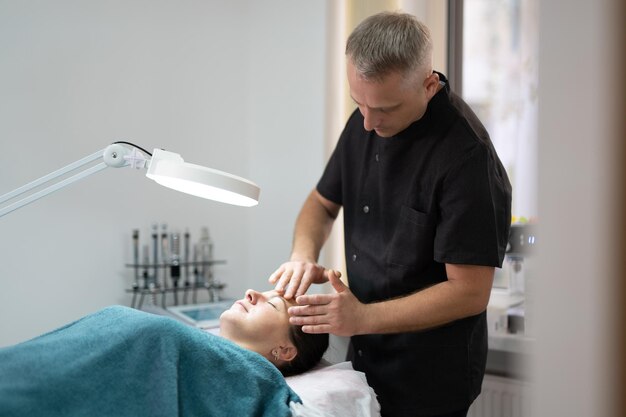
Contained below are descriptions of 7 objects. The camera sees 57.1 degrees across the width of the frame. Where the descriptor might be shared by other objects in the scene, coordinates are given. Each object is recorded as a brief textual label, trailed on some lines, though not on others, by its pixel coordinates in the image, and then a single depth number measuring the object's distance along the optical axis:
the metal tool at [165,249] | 2.44
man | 1.23
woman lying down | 0.93
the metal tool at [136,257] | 2.34
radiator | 2.01
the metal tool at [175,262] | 2.44
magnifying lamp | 1.05
